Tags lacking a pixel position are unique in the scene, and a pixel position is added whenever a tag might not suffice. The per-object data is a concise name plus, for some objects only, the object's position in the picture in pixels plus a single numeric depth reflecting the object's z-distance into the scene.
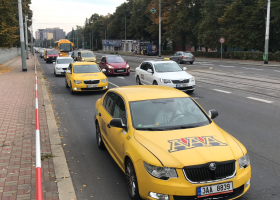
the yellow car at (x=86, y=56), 22.00
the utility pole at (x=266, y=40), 23.77
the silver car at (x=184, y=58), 26.88
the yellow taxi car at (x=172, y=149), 2.85
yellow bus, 38.03
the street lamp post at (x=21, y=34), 19.82
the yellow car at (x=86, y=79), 10.80
